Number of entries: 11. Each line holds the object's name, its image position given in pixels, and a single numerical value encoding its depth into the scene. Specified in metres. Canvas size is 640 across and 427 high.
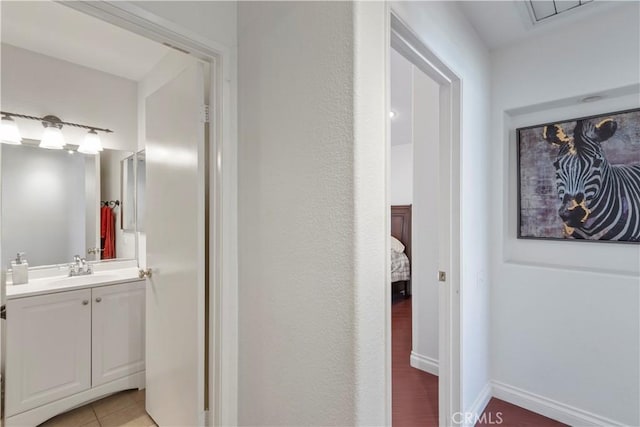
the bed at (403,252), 4.57
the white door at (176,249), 1.50
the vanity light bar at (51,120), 2.15
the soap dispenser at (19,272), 2.04
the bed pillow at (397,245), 4.74
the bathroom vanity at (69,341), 1.81
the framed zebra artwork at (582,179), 1.78
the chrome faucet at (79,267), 2.36
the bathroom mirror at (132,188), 2.67
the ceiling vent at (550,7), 1.71
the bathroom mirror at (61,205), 2.16
